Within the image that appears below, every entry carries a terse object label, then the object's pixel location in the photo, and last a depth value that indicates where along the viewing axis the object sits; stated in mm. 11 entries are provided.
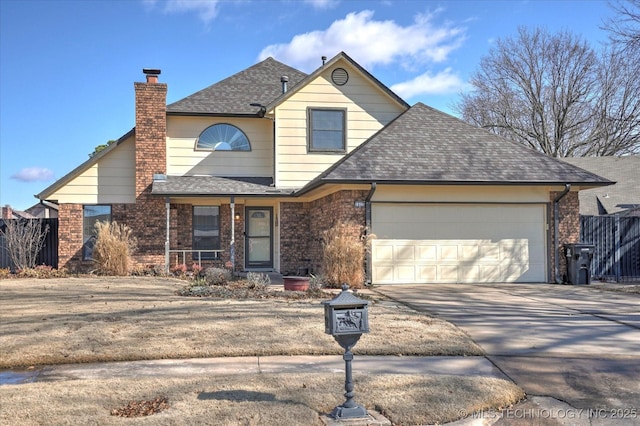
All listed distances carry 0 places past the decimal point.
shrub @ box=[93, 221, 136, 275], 15234
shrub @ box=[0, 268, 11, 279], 15305
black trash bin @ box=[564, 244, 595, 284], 14125
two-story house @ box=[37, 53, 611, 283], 13992
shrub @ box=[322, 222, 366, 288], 12734
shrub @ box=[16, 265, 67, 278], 15352
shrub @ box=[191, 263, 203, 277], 16089
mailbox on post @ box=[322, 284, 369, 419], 4422
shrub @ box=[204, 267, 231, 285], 12914
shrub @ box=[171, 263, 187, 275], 16234
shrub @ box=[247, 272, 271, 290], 11711
